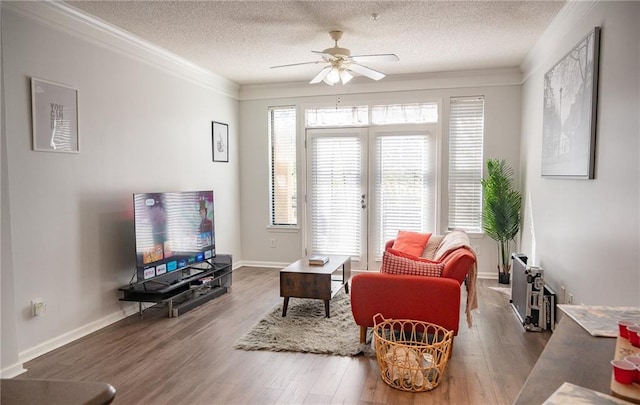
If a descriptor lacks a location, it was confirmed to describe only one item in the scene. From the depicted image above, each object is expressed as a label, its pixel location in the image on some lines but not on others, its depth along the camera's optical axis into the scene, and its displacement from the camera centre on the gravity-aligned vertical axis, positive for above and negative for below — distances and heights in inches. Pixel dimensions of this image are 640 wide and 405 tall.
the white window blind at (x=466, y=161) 215.8 +11.5
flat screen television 148.3 -19.3
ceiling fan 145.4 +43.6
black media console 150.9 -41.3
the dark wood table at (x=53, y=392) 26.2 -13.8
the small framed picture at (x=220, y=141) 219.6 +22.7
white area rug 126.0 -49.9
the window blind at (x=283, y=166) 243.9 +10.0
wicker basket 100.9 -44.7
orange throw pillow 178.5 -26.1
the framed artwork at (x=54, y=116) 121.1 +20.2
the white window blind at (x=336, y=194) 232.4 -6.5
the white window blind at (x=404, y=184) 221.8 -0.6
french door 222.7 -2.4
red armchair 113.5 -31.4
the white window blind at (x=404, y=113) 220.5 +37.5
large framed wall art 108.7 +21.4
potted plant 195.8 -11.8
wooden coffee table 149.4 -36.6
